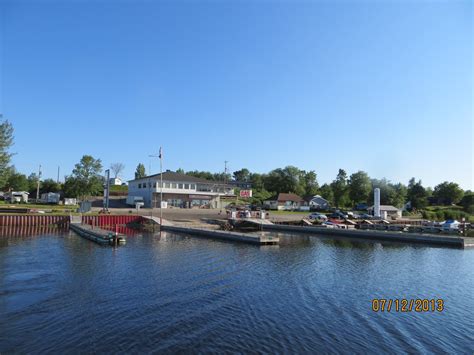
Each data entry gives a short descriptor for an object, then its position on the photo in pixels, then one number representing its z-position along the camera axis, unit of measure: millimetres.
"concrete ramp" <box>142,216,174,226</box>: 51106
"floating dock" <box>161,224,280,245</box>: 37344
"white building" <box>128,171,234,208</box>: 69812
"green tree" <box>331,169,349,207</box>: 107625
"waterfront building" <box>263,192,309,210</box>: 96625
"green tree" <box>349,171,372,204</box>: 103212
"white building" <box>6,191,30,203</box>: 79019
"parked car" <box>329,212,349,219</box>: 69000
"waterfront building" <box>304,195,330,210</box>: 105688
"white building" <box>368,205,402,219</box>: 80175
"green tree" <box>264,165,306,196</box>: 119625
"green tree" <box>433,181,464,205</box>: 110812
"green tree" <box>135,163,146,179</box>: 155775
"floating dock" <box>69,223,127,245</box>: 32938
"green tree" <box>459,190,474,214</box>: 92069
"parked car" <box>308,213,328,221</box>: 65444
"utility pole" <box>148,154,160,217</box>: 68956
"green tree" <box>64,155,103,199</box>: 75188
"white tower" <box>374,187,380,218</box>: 67688
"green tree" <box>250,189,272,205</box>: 109625
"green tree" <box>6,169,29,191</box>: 94812
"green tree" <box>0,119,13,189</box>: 45828
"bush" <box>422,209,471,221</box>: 76269
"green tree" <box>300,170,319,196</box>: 124375
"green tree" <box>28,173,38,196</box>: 107019
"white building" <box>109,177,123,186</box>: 134050
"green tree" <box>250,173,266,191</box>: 131125
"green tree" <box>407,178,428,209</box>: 101688
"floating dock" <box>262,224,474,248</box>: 38438
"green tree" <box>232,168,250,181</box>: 180000
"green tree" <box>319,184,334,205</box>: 114000
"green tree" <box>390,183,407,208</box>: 96500
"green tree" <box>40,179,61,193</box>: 99812
